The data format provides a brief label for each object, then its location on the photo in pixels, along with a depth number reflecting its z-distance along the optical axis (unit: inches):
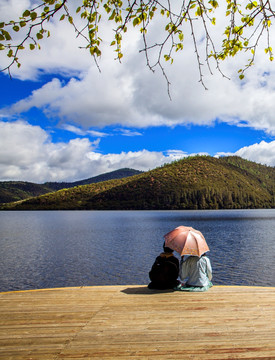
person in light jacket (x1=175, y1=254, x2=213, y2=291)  303.4
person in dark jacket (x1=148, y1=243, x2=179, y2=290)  307.3
